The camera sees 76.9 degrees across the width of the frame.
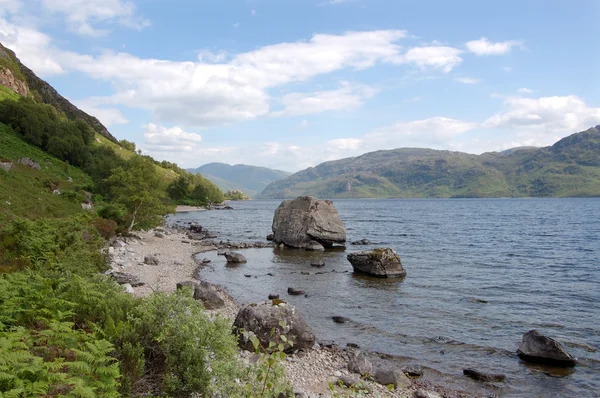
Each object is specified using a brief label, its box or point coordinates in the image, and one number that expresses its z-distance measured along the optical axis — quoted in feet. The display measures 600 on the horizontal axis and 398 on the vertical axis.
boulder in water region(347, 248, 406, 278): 120.47
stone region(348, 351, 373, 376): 54.75
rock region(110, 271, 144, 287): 88.31
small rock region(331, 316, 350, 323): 78.64
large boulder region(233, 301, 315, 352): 59.98
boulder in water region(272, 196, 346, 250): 176.86
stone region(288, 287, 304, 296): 99.73
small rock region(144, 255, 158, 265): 121.39
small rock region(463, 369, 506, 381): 54.80
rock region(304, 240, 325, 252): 173.47
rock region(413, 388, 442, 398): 48.70
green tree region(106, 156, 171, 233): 153.69
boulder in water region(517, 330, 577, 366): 58.90
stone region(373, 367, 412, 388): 52.11
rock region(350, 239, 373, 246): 194.49
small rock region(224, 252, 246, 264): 141.90
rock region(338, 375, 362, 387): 49.84
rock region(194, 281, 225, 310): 81.71
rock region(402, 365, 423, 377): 56.43
